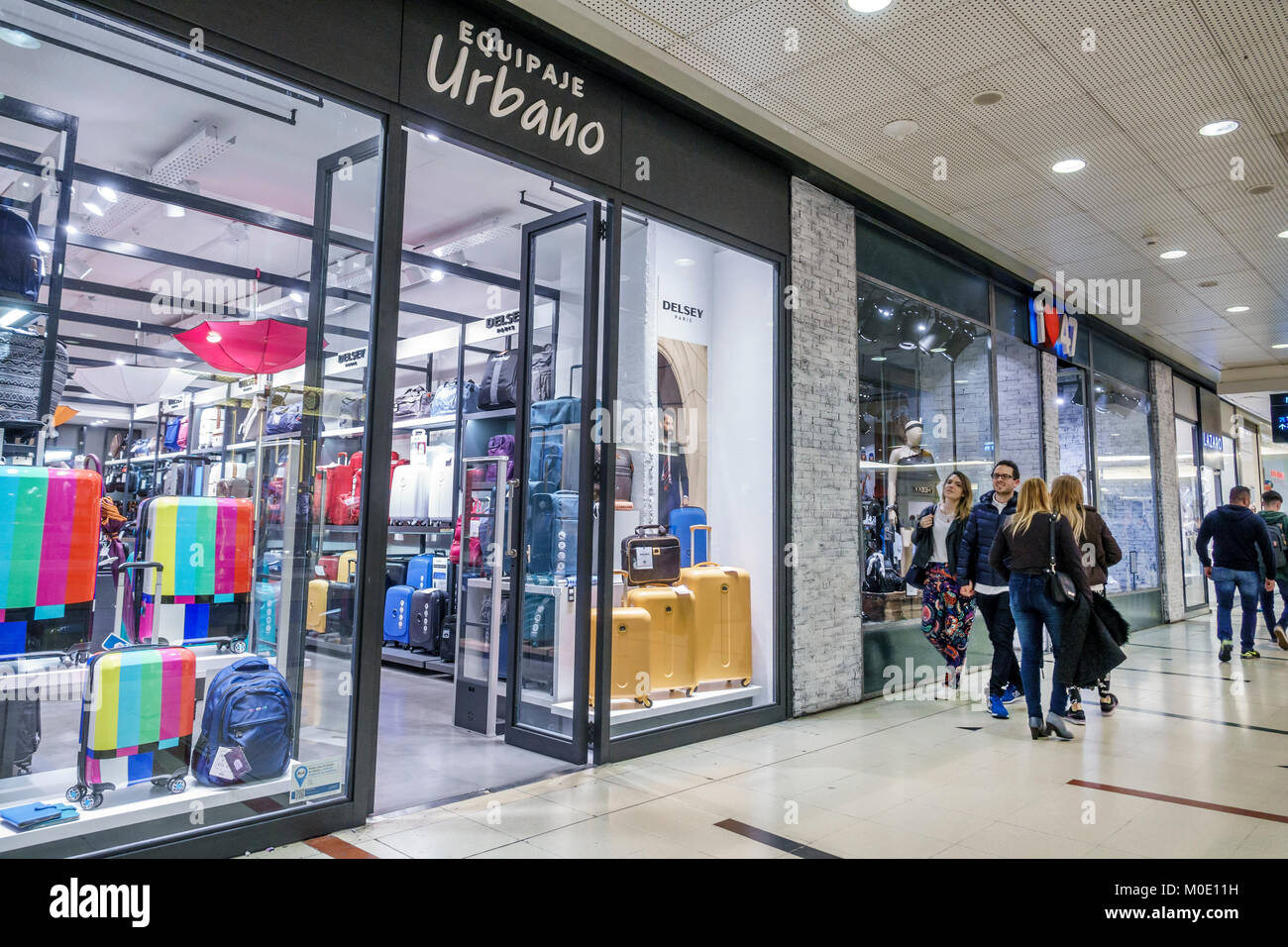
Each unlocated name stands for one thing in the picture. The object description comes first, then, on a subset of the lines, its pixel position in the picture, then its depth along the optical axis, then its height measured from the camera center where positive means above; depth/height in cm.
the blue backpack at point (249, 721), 294 -66
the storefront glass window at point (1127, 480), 1004 +91
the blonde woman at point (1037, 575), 466 -14
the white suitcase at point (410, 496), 809 +43
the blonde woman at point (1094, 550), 528 +1
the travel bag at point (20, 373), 268 +52
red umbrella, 375 +88
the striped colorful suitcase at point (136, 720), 270 -62
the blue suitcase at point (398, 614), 752 -67
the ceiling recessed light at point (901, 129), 507 +257
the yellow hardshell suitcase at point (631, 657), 452 -62
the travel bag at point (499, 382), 711 +137
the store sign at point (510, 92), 349 +205
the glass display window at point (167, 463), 269 +28
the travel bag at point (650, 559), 485 -8
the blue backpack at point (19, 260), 270 +90
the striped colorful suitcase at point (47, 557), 262 -7
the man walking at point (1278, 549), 841 +6
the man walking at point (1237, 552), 739 +2
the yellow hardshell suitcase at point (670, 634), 475 -52
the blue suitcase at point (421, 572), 767 -29
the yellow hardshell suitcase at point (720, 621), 500 -46
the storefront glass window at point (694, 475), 479 +45
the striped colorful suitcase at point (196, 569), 323 -13
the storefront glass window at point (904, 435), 618 +94
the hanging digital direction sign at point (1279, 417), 1323 +217
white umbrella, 291 +57
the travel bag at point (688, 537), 539 +5
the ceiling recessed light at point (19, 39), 262 +157
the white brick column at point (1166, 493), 1130 +81
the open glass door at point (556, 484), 432 +32
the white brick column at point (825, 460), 538 +59
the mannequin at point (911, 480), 643 +54
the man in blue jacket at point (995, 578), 532 -18
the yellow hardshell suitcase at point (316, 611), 334 -29
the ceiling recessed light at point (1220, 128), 504 +259
